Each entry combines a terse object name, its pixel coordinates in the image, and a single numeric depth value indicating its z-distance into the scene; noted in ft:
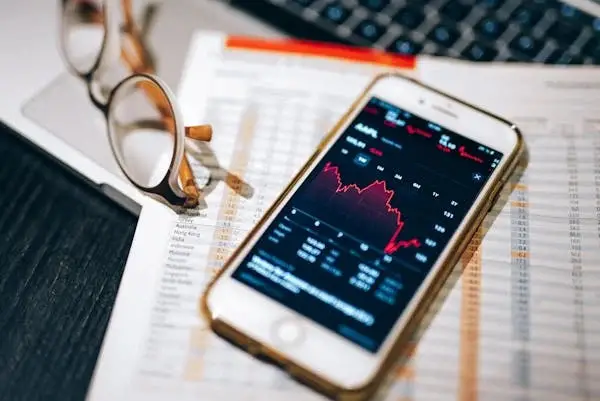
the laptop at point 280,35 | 1.77
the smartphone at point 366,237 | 1.38
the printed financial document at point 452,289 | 1.40
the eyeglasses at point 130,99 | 1.61
